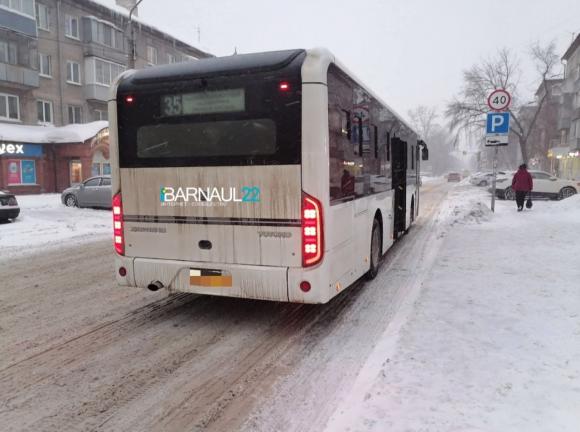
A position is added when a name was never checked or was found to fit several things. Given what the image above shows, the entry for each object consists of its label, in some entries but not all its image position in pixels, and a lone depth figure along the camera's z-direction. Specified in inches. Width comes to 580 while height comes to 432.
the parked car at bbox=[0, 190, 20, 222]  559.2
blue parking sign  528.1
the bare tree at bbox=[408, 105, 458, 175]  4761.3
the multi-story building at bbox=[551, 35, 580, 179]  1764.3
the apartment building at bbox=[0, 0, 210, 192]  1127.5
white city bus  180.4
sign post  503.2
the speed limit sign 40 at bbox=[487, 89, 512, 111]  501.0
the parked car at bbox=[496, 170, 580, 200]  914.1
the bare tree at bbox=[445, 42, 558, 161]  1744.6
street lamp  685.3
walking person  629.9
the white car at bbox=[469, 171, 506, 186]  1696.2
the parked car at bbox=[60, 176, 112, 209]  761.0
